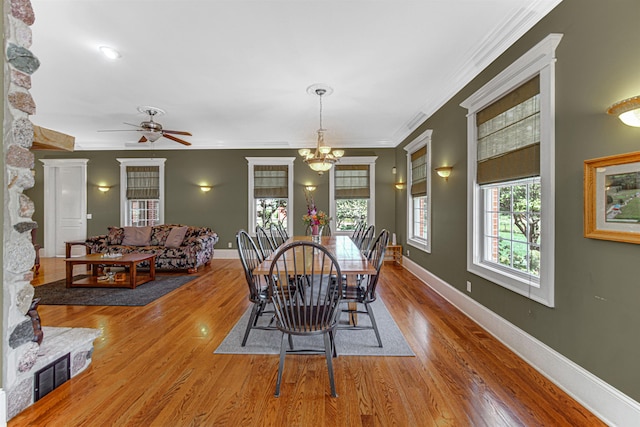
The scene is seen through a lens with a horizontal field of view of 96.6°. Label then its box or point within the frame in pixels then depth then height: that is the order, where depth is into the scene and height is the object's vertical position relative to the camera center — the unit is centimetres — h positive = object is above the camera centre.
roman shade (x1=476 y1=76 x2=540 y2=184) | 232 +73
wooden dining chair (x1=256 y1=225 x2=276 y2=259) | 680 -77
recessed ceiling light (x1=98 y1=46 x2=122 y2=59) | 296 +170
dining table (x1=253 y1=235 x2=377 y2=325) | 226 -44
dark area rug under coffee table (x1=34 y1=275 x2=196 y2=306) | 384 -121
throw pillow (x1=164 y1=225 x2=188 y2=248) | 599 -53
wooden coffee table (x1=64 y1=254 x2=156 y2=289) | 445 -84
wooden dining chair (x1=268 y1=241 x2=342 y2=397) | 192 -74
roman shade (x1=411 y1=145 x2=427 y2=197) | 503 +78
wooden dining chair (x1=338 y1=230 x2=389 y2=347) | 252 -76
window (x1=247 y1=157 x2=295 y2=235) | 705 +57
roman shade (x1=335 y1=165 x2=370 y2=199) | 706 +80
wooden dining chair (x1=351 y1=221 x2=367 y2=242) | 451 -37
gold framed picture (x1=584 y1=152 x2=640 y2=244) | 156 +10
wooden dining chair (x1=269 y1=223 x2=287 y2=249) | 708 -60
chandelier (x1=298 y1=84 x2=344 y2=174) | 403 +86
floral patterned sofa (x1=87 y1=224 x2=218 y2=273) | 555 -66
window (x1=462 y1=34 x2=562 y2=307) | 216 +35
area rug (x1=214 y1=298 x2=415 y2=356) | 251 -121
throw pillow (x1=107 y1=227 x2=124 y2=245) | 607 -52
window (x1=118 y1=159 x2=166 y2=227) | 718 +71
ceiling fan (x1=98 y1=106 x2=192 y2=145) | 442 +133
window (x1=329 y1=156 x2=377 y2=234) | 703 +53
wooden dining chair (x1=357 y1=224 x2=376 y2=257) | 388 -36
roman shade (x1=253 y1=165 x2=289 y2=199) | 707 +79
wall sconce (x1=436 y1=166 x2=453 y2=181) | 389 +59
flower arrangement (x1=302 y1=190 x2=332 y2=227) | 381 -8
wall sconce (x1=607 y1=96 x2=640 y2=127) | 144 +54
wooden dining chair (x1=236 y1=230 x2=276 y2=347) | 247 -73
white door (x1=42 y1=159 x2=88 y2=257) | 721 +24
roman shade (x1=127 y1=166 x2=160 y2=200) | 719 +74
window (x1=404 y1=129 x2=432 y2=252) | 476 +41
